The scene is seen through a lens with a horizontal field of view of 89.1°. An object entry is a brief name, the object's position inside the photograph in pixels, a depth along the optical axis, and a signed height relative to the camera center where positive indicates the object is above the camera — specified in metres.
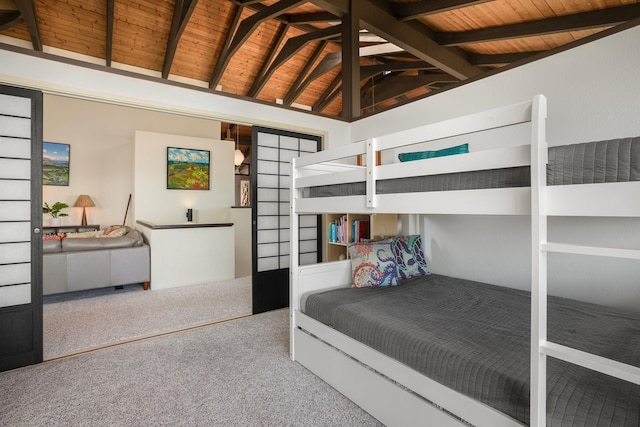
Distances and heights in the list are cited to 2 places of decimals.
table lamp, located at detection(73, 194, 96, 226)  6.29 +0.19
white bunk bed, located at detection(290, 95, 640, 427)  0.96 +0.01
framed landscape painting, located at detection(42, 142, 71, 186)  6.13 +0.96
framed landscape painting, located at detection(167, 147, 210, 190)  6.04 +0.86
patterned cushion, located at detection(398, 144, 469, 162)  2.15 +0.43
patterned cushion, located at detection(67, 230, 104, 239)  5.05 -0.32
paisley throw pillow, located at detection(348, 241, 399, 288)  2.36 -0.38
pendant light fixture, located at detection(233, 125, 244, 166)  6.84 +1.21
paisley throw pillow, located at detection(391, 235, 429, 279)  2.60 -0.33
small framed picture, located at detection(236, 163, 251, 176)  10.48 +1.47
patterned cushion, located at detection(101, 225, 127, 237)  4.97 -0.28
